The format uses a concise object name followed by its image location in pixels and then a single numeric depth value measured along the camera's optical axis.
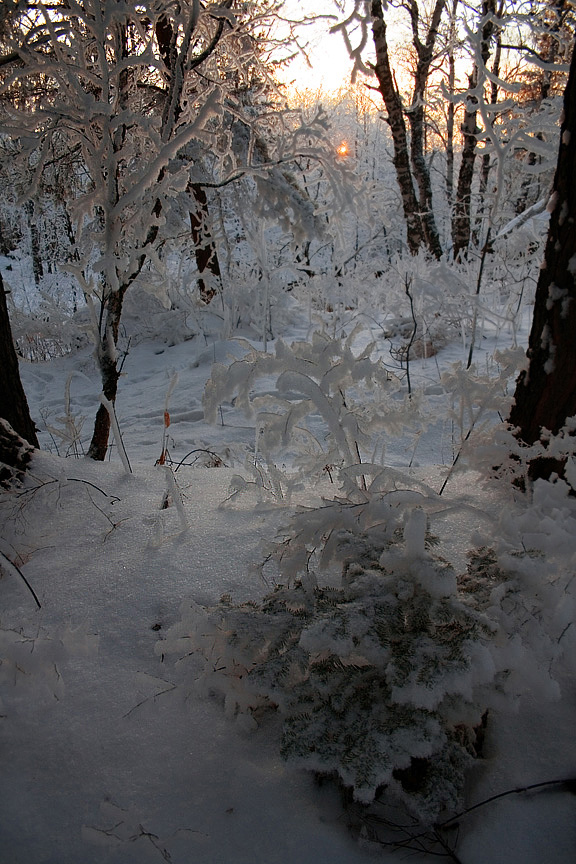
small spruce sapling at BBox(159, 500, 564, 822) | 0.91
